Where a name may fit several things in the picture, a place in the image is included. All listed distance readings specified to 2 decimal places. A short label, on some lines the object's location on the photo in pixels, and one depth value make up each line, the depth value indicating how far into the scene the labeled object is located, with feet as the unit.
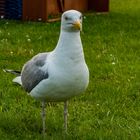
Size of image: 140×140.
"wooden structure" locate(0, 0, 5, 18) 52.06
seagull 17.78
